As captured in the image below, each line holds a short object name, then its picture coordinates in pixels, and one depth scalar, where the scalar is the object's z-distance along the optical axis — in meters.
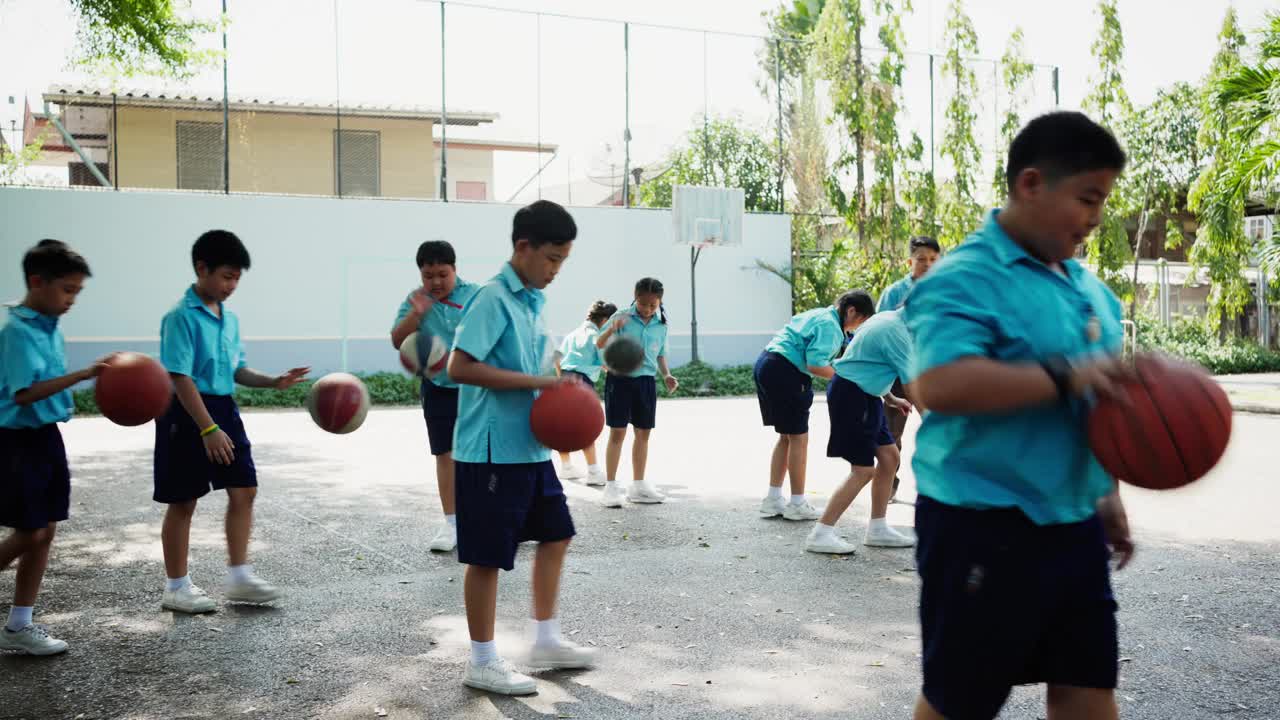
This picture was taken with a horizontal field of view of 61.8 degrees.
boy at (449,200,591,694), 4.02
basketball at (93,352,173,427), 4.67
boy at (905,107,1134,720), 2.36
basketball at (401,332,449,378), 6.16
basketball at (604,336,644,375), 5.55
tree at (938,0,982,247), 25.56
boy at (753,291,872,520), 7.57
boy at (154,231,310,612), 5.00
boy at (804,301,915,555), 6.64
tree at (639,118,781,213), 29.77
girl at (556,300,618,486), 9.42
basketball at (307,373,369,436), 5.54
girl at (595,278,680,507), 8.77
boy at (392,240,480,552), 6.34
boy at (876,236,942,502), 7.73
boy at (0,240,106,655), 4.55
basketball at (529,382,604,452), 4.02
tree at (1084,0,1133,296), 24.64
